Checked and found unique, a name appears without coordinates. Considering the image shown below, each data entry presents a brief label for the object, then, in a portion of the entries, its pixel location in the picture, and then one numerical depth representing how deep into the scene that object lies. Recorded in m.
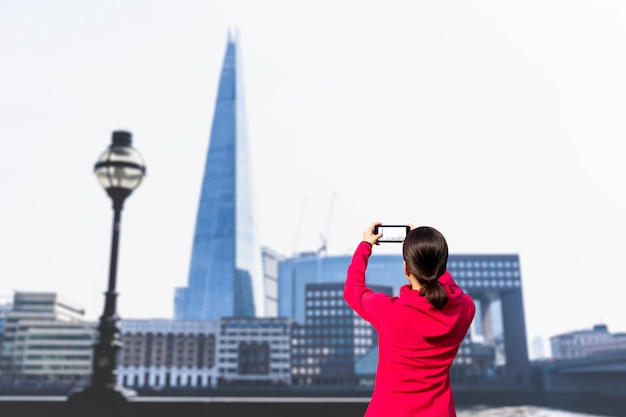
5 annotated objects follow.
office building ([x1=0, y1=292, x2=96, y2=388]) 160.62
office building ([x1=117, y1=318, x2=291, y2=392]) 167.62
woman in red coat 2.62
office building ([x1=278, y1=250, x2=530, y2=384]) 167.25
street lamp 9.63
